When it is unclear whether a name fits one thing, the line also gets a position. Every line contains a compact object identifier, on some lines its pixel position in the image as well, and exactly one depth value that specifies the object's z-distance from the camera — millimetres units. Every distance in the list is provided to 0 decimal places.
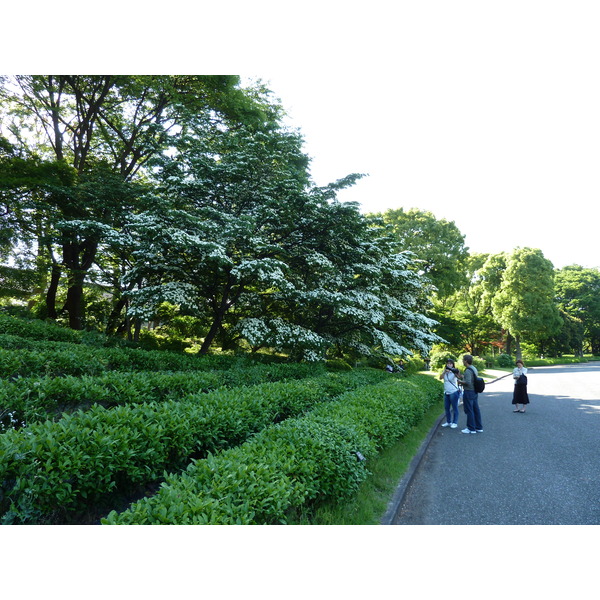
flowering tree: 8648
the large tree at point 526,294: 26531
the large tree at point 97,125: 10164
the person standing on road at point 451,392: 7715
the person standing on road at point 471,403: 7180
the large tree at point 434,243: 21078
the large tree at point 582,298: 38406
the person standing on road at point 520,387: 8812
